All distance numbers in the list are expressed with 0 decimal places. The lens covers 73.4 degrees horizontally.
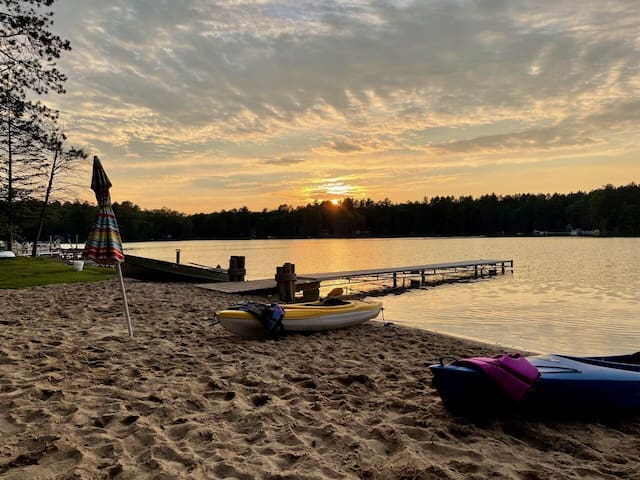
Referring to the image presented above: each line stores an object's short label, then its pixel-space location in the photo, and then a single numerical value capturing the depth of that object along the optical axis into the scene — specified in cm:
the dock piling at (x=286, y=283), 1504
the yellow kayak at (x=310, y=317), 811
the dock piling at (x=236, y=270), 1883
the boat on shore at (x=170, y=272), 1952
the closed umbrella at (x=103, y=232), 724
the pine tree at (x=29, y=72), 1382
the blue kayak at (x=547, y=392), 426
